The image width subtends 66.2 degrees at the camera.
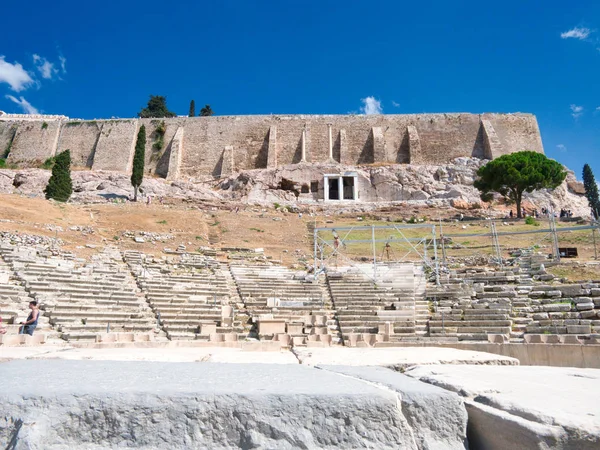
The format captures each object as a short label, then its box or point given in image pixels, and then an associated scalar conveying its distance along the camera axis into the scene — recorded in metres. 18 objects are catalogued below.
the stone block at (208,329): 11.45
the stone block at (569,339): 9.24
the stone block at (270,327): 11.68
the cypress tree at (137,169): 35.62
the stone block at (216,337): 10.48
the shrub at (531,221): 28.12
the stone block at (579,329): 10.11
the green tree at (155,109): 63.49
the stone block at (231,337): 11.14
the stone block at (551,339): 9.34
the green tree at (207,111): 61.66
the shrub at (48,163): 45.38
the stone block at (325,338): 10.54
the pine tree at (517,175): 33.09
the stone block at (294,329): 11.64
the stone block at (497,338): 9.95
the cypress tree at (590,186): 47.88
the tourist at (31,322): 9.11
